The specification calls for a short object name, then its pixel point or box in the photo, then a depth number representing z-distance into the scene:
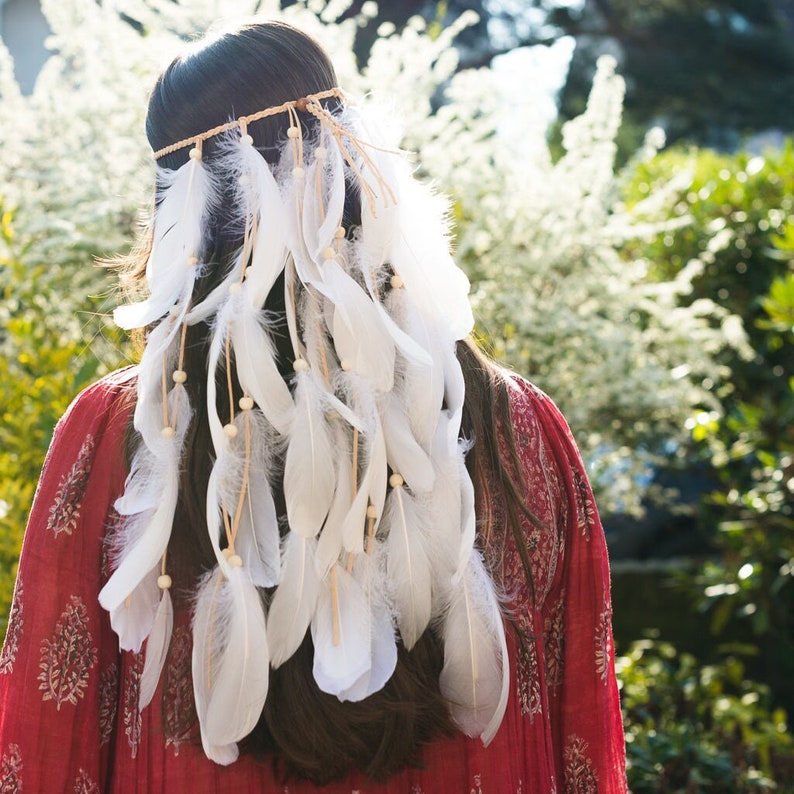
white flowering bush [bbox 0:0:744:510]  3.03
